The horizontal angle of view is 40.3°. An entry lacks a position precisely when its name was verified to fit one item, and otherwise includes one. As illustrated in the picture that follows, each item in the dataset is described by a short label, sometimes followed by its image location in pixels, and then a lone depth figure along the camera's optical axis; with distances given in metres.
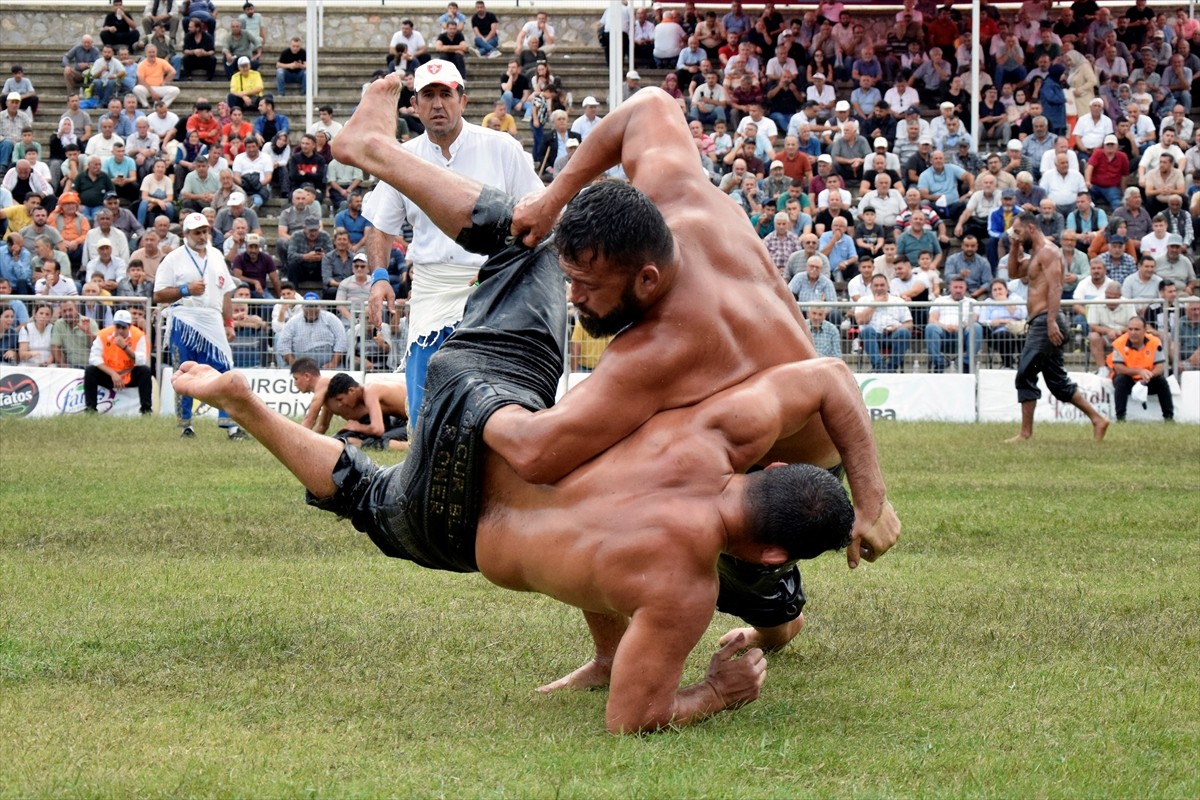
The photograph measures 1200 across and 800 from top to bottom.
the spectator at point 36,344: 16.88
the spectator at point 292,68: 24.98
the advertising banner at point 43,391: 16.69
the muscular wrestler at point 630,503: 4.23
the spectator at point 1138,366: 16.45
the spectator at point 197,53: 25.30
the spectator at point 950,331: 16.84
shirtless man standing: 14.03
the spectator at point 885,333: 16.84
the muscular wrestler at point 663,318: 4.32
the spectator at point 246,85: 24.36
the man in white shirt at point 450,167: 7.47
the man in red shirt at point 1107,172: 21.31
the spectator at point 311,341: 16.81
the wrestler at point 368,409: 12.71
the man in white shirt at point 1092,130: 22.12
